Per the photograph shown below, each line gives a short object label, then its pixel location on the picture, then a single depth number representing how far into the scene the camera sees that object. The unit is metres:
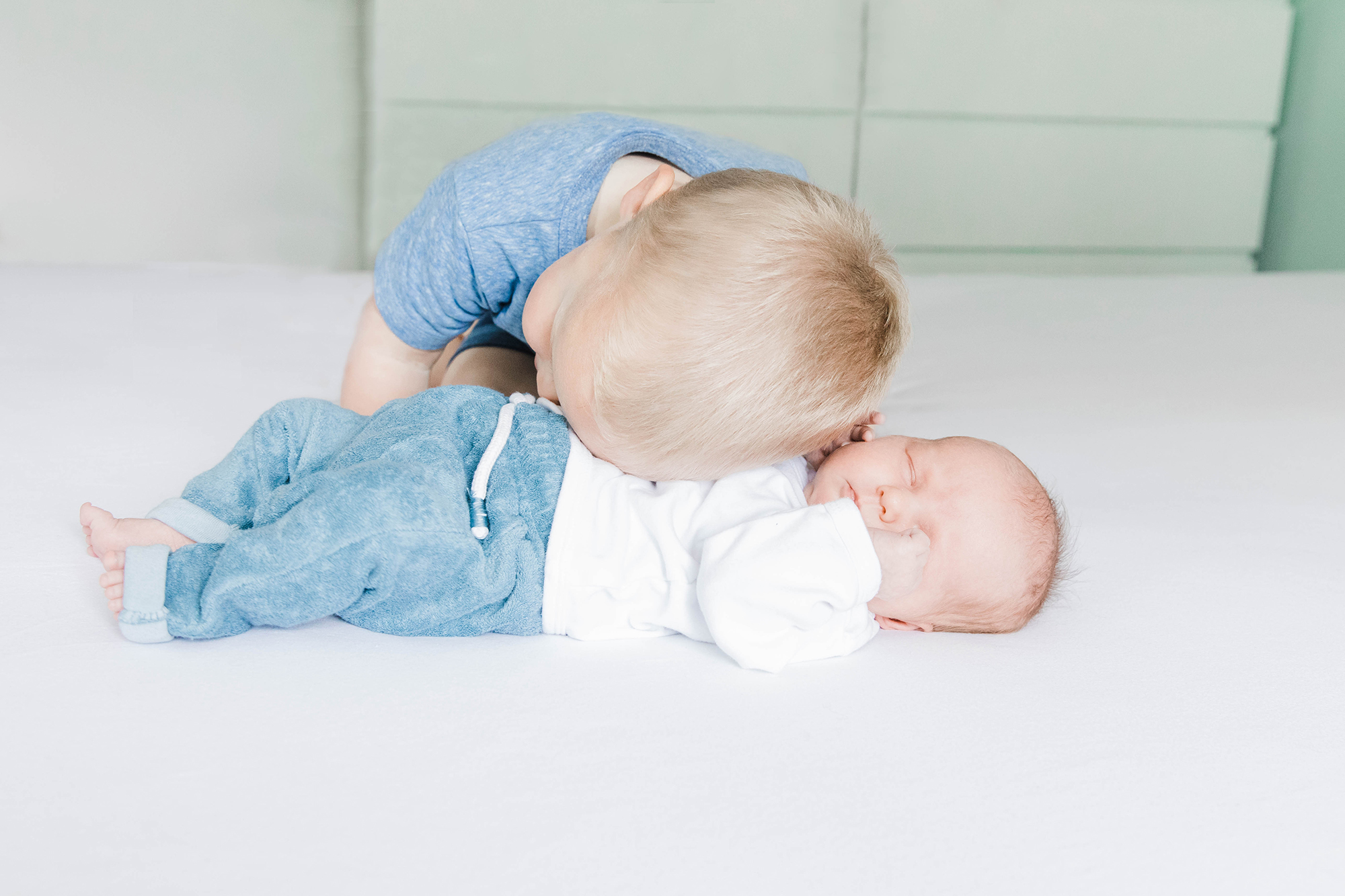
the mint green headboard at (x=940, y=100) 2.10
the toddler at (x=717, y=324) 0.65
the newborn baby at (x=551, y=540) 0.63
